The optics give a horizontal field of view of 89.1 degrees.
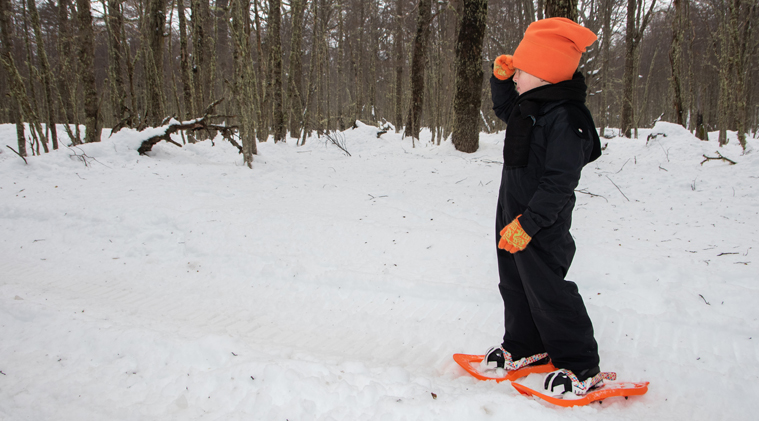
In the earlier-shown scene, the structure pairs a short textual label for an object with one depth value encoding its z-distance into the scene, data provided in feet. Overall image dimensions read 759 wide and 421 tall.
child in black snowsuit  5.70
